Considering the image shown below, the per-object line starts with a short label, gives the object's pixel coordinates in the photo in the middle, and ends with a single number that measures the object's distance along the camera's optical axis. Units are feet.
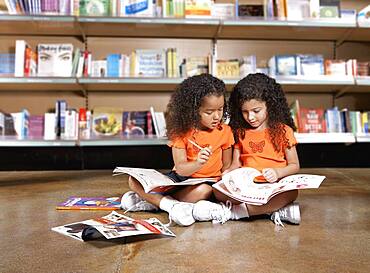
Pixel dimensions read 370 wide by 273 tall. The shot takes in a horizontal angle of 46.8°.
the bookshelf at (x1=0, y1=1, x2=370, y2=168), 9.97
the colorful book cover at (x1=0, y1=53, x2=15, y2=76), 10.09
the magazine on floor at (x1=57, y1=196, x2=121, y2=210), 5.44
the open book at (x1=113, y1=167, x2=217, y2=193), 4.66
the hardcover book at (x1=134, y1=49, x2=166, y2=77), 10.34
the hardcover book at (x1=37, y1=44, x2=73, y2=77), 10.20
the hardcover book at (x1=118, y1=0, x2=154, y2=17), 10.05
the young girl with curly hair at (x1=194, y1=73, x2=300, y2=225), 4.77
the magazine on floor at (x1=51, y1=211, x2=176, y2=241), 3.85
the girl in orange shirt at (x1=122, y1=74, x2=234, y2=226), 4.94
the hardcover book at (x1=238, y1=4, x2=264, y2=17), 10.37
